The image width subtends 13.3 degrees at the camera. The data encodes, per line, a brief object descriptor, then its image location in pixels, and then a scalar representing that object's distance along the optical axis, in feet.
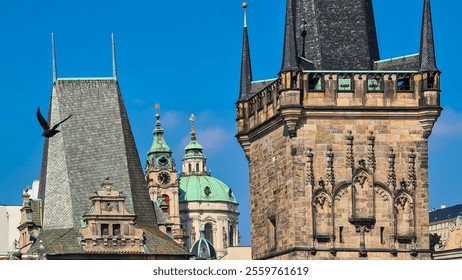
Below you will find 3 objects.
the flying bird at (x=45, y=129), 228.43
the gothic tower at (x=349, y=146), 226.38
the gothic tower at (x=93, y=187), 262.47
